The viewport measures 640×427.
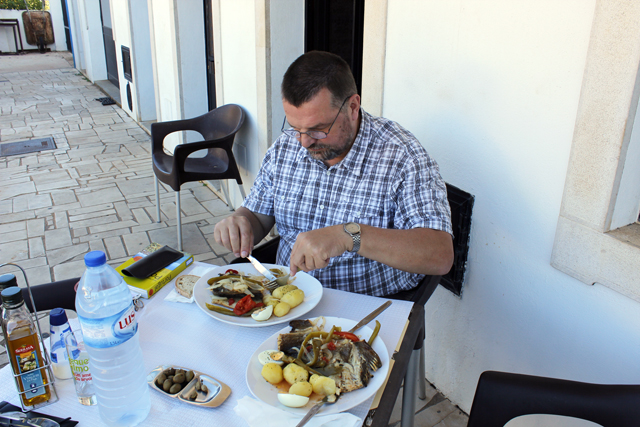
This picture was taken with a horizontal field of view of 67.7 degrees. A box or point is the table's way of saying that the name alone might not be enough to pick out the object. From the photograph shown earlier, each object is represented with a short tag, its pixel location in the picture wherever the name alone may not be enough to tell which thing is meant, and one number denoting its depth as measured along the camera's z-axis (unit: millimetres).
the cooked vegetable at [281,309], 1293
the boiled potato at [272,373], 1042
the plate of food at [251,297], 1292
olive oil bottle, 1008
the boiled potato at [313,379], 1016
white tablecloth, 1019
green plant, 16203
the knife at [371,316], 1240
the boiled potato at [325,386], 999
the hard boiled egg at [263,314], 1271
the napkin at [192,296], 1420
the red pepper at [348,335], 1157
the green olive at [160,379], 1088
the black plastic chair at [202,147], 3477
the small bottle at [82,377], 1054
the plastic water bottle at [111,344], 965
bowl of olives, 1043
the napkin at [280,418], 952
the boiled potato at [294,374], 1029
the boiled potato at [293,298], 1330
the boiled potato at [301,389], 990
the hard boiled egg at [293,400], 972
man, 1479
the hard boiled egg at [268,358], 1091
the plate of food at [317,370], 993
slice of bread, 1432
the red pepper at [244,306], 1312
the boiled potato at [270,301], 1330
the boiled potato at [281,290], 1367
